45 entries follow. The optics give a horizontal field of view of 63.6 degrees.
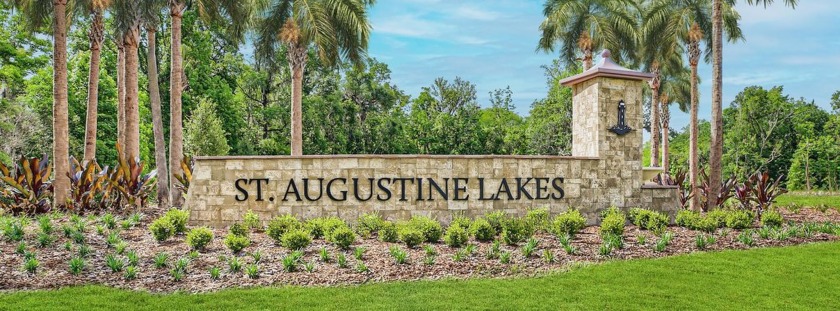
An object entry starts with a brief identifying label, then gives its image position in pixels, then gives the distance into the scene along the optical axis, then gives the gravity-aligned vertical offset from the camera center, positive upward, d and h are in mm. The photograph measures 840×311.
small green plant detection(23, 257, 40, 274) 8727 -1342
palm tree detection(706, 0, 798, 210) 16734 +1320
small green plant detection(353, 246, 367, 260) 9469 -1311
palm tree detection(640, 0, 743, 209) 20281 +4124
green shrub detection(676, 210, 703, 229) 12898 -1164
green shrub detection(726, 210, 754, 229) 12922 -1186
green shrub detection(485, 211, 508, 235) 11678 -1042
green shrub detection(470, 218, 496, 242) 10992 -1153
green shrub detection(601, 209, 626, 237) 11719 -1156
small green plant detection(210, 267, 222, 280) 8469 -1416
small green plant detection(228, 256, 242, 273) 8758 -1364
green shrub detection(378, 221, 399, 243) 10750 -1168
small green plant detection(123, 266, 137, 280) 8477 -1408
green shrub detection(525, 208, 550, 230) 12109 -1071
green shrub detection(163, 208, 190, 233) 11055 -954
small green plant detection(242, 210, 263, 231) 12047 -1082
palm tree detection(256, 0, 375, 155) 19422 +3769
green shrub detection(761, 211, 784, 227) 13562 -1244
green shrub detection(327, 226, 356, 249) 10031 -1146
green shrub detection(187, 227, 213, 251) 10008 -1149
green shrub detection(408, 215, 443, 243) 10750 -1092
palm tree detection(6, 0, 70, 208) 13578 +1064
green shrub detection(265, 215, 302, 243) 10918 -1079
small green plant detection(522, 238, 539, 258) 9773 -1294
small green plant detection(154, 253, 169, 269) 8954 -1328
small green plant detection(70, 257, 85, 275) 8664 -1346
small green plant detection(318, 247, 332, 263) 9367 -1321
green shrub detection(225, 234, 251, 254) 9828 -1201
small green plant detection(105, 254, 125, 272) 8760 -1336
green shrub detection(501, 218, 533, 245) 10625 -1145
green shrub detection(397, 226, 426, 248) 10289 -1176
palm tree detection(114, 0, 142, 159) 15812 +2421
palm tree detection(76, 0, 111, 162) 17219 +2295
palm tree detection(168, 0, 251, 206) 17359 +2236
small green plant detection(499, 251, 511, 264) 9383 -1364
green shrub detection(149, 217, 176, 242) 10602 -1074
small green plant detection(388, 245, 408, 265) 9219 -1303
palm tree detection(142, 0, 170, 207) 16578 +1716
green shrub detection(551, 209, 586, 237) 11500 -1124
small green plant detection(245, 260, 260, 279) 8523 -1405
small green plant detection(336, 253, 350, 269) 9023 -1360
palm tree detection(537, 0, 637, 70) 23500 +4672
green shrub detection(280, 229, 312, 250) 10023 -1184
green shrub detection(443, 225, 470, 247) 10383 -1190
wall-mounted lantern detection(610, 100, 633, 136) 13680 +638
